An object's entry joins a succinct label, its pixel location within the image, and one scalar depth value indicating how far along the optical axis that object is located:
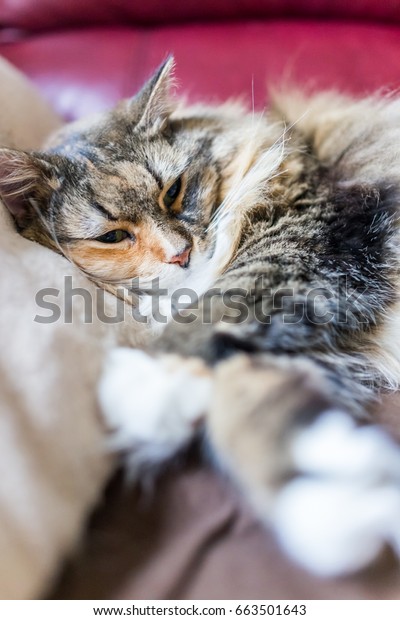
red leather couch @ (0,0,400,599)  0.79
